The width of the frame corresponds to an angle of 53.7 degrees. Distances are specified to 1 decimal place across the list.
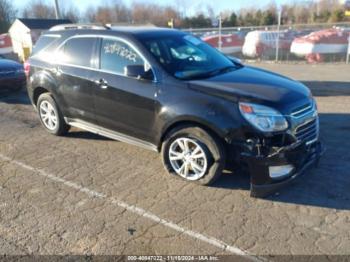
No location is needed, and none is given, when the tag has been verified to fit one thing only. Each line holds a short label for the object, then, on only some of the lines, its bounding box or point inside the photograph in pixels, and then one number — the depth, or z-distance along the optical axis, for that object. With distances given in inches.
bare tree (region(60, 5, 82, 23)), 2278.8
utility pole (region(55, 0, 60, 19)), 851.0
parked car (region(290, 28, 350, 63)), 650.2
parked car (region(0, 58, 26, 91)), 360.8
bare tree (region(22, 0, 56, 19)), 2411.4
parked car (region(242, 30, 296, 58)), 709.3
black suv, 146.9
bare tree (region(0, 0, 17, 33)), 1801.2
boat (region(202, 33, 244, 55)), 776.3
